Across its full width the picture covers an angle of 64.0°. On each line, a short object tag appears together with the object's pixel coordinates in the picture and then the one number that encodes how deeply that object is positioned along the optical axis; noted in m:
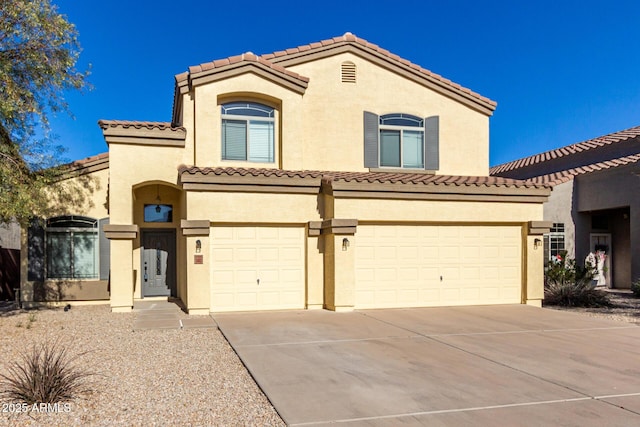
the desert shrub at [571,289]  15.03
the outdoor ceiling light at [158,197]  16.44
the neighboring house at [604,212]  18.72
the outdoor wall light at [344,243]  13.33
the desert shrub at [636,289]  17.00
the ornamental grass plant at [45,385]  5.91
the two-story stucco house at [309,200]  13.34
